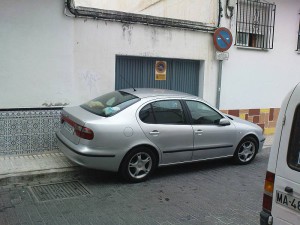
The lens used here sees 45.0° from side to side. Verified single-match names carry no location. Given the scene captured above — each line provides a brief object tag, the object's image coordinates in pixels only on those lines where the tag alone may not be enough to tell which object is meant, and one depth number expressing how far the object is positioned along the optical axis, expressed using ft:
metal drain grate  17.13
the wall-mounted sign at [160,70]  27.89
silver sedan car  18.21
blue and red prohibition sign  29.19
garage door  26.58
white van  9.23
